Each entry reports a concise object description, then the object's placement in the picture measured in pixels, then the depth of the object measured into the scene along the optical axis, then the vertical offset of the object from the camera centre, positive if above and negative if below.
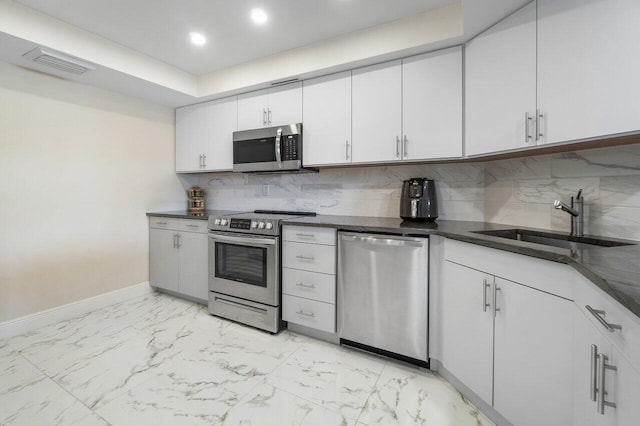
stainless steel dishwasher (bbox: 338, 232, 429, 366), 1.91 -0.60
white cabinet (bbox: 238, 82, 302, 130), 2.72 +1.04
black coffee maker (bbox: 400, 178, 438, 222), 2.29 +0.08
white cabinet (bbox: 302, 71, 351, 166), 2.49 +0.82
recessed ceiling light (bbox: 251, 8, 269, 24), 2.06 +1.45
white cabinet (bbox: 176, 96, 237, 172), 3.18 +0.88
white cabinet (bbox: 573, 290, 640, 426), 0.73 -0.49
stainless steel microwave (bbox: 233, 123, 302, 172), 2.68 +0.60
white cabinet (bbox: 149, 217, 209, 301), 2.96 -0.53
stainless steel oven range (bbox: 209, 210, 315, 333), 2.44 -0.55
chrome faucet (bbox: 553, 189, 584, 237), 1.63 -0.02
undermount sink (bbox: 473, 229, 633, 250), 1.53 -0.17
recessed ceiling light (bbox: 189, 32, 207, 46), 2.37 +1.46
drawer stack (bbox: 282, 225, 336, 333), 2.25 -0.55
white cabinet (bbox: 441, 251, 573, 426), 1.16 -0.65
